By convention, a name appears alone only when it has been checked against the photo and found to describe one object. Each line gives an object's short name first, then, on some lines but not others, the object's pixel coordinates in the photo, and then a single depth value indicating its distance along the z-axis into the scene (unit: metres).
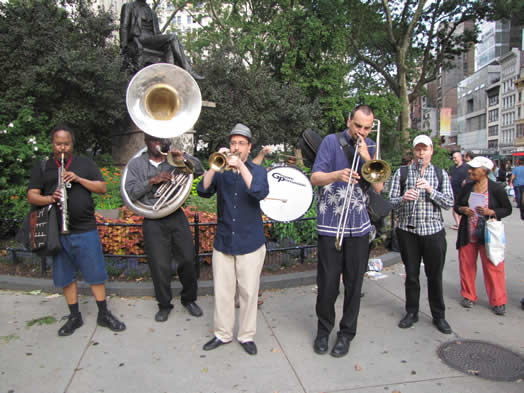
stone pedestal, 8.55
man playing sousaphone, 3.92
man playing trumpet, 3.34
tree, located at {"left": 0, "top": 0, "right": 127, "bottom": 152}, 9.77
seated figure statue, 7.86
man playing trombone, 3.34
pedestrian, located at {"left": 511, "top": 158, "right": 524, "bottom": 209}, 11.38
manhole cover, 3.11
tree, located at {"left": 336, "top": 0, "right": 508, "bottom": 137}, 16.17
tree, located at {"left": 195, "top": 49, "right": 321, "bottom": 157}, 15.98
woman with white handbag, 4.28
